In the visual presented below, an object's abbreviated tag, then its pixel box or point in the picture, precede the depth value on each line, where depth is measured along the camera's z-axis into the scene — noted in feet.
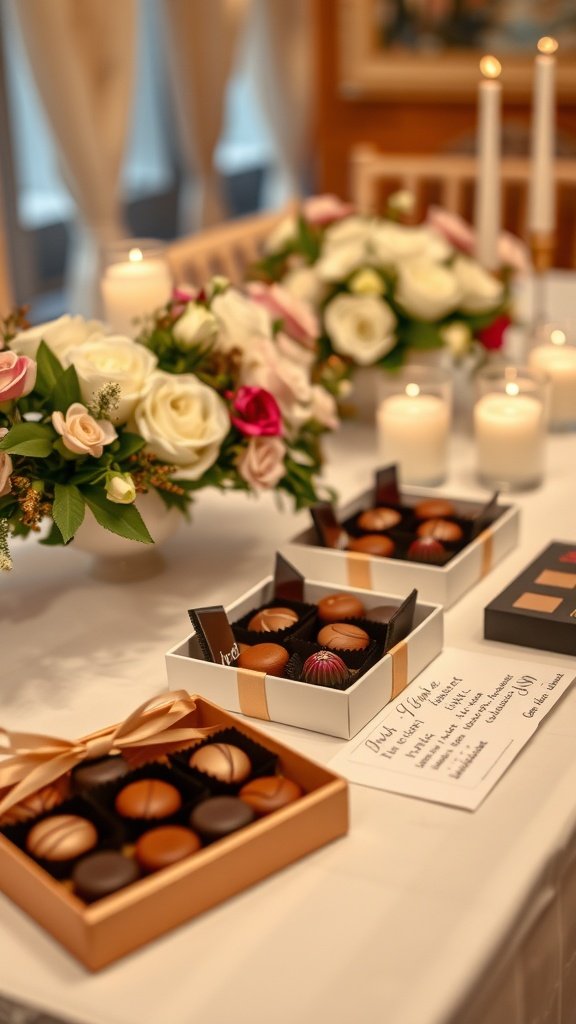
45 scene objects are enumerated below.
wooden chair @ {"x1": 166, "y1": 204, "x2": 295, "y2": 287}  7.42
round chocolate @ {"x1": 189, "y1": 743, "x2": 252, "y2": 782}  2.82
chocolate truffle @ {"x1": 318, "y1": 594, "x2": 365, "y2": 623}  3.60
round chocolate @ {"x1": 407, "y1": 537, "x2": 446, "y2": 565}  4.02
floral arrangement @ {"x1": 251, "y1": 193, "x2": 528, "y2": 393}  5.40
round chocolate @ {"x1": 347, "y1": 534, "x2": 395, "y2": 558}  4.10
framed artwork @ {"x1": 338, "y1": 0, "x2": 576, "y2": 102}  11.53
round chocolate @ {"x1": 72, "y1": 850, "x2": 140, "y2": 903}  2.47
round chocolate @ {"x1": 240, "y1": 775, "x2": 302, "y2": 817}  2.72
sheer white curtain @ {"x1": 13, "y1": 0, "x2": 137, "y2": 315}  11.92
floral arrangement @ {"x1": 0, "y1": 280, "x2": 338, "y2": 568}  3.58
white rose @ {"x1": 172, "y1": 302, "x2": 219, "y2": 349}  4.09
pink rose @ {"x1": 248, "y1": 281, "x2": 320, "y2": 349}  4.92
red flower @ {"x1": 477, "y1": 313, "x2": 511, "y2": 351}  5.69
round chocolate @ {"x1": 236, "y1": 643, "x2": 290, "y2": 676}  3.32
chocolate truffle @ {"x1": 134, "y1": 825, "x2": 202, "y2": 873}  2.55
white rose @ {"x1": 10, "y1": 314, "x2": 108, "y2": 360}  3.91
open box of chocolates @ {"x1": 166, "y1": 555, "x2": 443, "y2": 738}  3.21
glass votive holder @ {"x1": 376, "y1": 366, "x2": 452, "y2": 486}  5.05
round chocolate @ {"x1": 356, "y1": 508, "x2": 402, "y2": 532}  4.30
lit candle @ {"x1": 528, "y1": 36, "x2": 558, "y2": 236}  5.57
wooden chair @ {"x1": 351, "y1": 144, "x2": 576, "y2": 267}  9.05
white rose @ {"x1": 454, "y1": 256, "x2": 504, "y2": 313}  5.57
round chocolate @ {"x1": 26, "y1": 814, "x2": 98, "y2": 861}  2.58
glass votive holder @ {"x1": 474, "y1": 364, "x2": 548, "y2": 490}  4.93
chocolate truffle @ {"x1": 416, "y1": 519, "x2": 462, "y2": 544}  4.17
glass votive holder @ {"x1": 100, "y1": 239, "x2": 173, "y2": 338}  4.63
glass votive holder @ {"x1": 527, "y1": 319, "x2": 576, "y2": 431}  5.57
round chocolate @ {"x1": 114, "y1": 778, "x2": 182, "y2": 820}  2.69
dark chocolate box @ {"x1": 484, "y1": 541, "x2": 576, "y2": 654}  3.60
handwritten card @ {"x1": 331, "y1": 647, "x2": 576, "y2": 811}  3.01
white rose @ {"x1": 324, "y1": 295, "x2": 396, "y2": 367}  5.38
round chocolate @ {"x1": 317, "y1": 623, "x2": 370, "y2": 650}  3.40
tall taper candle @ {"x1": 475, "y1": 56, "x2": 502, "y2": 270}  5.74
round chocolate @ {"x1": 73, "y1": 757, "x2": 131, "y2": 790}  2.82
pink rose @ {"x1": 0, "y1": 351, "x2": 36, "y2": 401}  3.53
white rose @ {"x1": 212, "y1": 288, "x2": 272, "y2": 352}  4.17
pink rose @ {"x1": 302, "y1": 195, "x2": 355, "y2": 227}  6.07
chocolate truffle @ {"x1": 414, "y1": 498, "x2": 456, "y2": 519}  4.35
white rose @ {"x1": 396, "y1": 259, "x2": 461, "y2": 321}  5.39
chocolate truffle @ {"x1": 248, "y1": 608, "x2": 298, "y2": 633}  3.53
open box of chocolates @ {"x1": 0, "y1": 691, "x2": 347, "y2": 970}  2.46
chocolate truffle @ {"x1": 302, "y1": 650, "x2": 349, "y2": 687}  3.23
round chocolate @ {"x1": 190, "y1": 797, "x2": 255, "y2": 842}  2.63
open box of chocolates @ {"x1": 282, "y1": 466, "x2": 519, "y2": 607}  3.94
